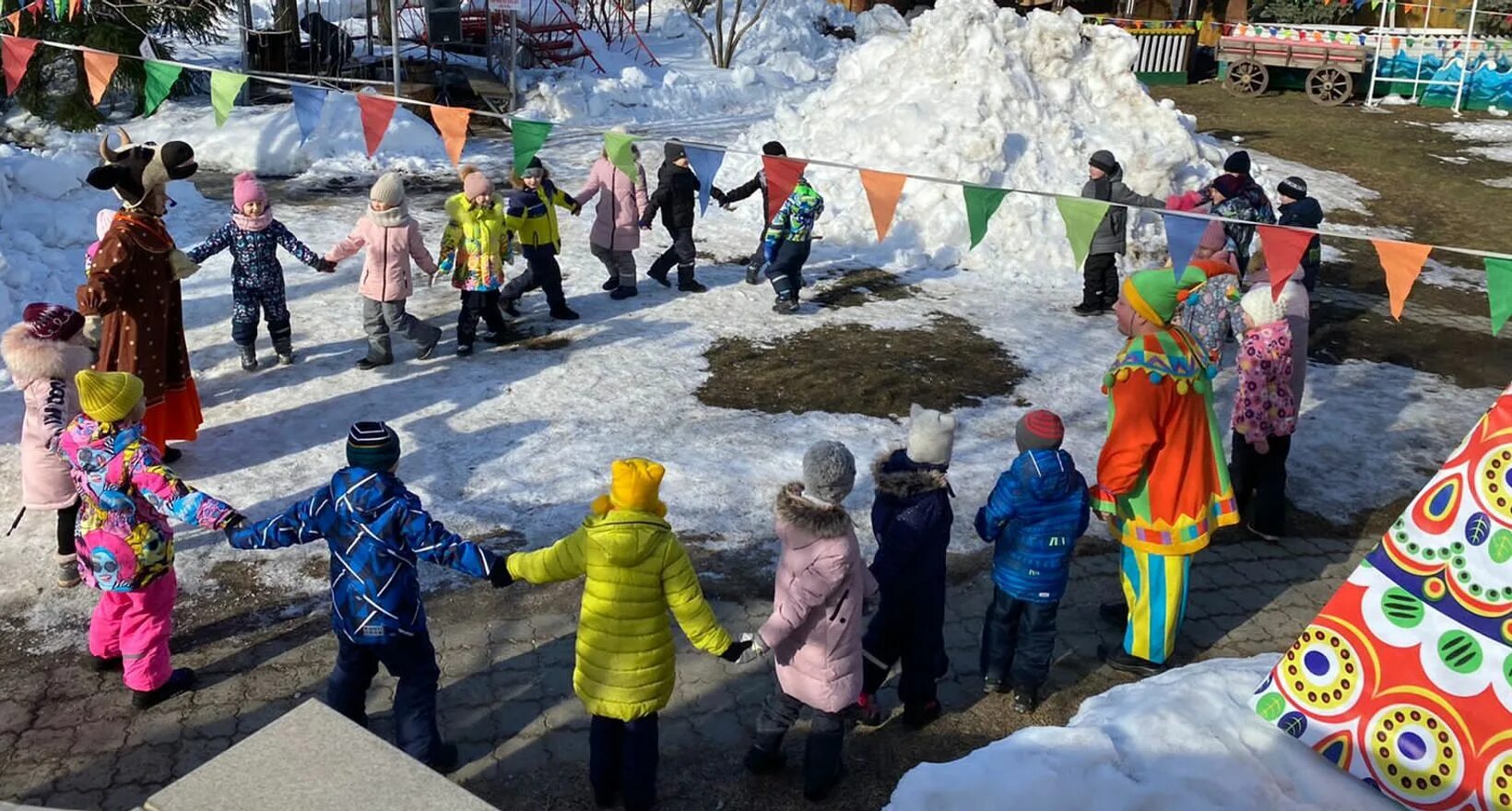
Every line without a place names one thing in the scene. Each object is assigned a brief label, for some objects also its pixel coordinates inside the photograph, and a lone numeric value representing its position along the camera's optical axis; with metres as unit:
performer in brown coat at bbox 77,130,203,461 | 6.55
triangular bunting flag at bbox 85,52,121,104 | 8.38
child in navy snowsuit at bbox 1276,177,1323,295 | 9.38
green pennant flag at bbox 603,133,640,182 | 7.88
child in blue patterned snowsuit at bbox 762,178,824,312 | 9.83
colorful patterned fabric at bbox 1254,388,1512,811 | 3.71
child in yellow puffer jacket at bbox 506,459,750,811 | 4.12
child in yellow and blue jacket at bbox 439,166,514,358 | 8.73
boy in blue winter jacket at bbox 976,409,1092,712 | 4.87
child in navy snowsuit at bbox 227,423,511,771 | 4.29
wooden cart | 22.83
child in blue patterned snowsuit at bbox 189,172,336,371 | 7.93
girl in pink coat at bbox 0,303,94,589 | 5.73
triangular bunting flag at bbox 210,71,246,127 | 8.11
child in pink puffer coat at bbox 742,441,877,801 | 4.27
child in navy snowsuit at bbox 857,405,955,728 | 4.71
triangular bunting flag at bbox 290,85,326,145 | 9.05
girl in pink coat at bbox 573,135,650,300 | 10.07
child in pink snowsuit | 4.78
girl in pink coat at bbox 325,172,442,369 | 8.27
